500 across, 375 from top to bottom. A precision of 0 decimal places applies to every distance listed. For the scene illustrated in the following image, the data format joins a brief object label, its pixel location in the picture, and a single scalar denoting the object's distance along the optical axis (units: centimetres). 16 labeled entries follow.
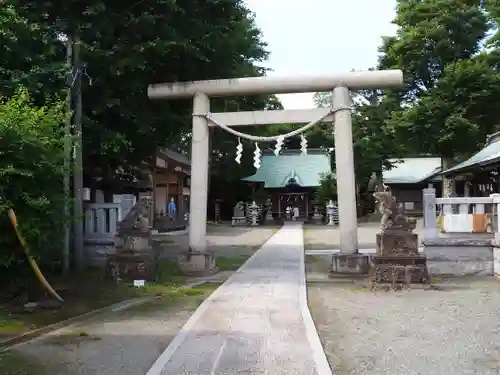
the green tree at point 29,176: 707
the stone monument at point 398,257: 1009
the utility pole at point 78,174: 1105
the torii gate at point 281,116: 1192
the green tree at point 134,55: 1120
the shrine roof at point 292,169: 3825
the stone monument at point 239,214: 3709
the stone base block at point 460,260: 1161
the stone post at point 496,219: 1119
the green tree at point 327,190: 3622
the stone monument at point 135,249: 1080
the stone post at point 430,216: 1169
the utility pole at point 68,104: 944
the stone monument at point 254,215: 3531
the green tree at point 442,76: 2980
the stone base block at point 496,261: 1130
